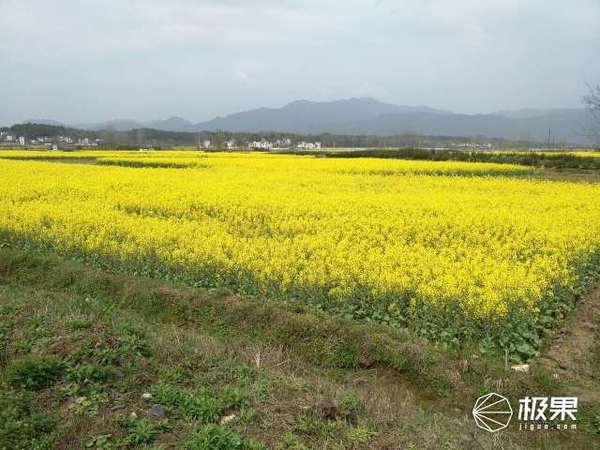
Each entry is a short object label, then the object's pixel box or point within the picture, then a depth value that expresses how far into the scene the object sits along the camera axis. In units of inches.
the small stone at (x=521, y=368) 225.7
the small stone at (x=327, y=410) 170.9
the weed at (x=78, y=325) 213.3
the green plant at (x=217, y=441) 148.9
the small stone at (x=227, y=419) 164.5
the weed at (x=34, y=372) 175.8
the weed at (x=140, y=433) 153.9
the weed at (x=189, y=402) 165.8
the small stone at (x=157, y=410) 166.2
